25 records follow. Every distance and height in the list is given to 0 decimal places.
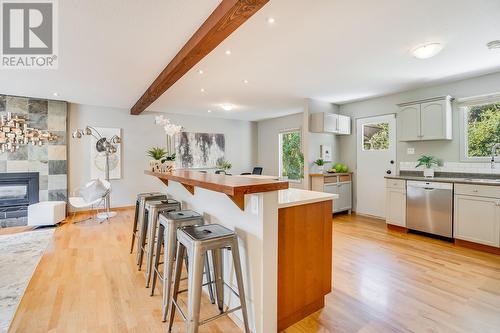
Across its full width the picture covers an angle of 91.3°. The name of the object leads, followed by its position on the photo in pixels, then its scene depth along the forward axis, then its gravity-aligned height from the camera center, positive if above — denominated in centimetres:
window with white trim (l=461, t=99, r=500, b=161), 368 +54
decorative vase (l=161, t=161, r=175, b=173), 308 -2
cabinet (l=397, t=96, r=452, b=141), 395 +76
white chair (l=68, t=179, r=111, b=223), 480 -67
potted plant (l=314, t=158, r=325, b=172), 525 +4
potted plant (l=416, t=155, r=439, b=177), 414 +3
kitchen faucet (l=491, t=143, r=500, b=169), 362 +18
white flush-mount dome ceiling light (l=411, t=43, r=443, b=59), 268 +129
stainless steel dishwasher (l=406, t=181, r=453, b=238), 361 -66
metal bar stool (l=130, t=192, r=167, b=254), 299 -48
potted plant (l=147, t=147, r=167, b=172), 312 +7
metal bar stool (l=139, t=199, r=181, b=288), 245 -53
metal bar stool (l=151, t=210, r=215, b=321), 191 -64
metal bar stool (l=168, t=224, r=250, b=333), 154 -61
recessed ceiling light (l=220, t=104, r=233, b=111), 548 +133
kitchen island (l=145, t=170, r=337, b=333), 164 -59
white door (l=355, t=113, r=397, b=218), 486 -11
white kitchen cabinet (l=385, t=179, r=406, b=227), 414 -65
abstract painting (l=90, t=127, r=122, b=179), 561 +14
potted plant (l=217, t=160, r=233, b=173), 732 +1
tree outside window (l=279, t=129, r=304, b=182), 686 +27
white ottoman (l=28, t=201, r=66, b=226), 432 -86
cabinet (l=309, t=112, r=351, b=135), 504 +89
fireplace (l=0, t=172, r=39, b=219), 466 -52
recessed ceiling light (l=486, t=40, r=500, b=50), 269 +134
